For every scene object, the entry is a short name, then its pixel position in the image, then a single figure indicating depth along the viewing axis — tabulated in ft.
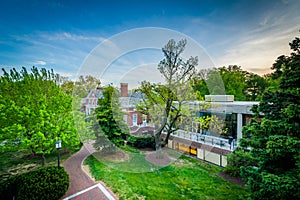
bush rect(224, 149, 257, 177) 22.59
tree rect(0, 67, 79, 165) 19.92
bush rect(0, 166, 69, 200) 16.02
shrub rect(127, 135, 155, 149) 38.17
